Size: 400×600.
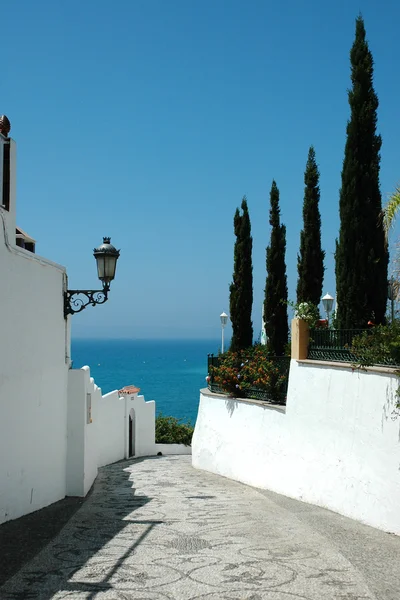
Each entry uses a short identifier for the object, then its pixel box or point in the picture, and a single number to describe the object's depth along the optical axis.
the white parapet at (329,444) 10.12
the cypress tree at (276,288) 19.81
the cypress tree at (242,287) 22.06
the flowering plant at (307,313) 13.68
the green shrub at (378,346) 10.07
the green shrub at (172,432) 30.88
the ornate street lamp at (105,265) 11.49
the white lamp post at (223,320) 23.73
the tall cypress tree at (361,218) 13.29
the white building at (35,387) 9.22
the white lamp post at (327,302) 17.73
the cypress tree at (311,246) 18.89
